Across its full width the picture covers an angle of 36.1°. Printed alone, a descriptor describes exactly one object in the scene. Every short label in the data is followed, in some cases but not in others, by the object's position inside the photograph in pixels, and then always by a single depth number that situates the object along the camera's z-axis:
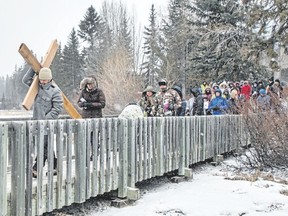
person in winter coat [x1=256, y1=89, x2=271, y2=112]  10.10
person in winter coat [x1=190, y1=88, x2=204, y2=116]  12.89
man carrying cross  6.77
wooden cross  6.76
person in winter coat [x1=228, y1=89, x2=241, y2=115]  11.38
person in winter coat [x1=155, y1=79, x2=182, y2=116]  9.98
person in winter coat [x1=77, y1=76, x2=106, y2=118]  8.71
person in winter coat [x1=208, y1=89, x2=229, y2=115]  12.71
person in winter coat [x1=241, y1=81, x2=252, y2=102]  16.15
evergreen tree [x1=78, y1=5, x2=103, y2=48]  57.09
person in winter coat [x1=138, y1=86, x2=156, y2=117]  9.69
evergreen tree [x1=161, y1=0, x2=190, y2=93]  39.06
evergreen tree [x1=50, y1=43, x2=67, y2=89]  56.12
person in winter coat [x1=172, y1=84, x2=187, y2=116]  10.02
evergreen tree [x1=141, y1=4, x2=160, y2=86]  43.34
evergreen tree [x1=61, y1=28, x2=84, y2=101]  55.91
